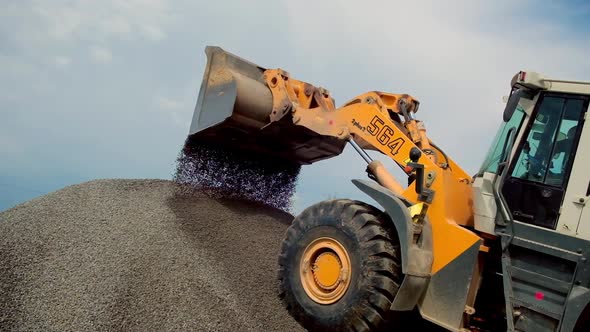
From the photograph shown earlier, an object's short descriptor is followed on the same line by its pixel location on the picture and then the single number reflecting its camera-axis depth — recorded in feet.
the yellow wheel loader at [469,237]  13.51
